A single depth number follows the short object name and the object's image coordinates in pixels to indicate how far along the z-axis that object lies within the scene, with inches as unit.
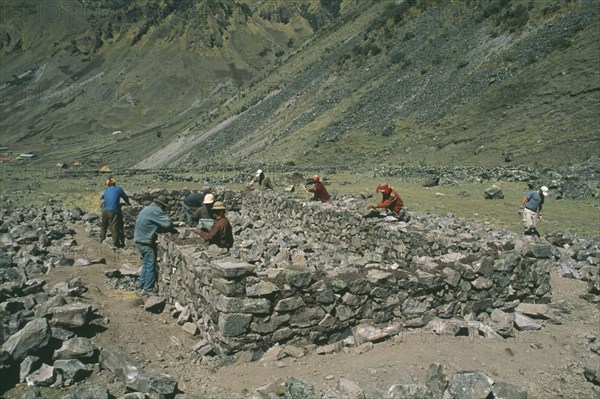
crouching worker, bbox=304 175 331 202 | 656.4
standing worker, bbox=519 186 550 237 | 554.6
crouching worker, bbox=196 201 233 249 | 369.4
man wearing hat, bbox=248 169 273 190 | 785.7
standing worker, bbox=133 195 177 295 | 381.4
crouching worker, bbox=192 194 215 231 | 444.2
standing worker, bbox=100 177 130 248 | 500.4
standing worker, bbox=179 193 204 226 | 599.5
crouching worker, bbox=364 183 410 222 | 506.6
